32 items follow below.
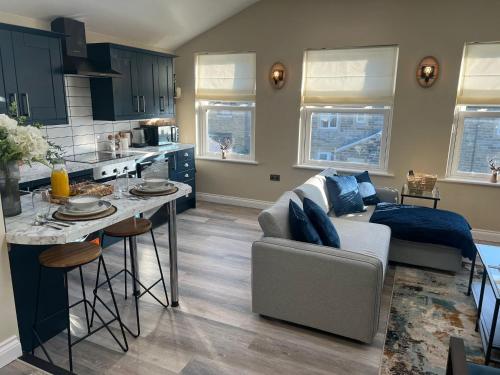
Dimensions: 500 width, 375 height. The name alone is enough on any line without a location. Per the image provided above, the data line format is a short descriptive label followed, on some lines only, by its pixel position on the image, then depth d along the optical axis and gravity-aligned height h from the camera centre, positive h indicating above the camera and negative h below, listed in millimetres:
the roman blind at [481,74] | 4113 +480
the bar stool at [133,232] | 2594 -823
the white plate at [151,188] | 2484 -505
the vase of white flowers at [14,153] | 1834 -214
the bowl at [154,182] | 2543 -473
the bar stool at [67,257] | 2020 -800
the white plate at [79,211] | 1985 -531
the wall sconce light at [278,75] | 4992 +512
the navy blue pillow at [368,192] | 4176 -837
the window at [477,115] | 4141 +35
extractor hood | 3789 +623
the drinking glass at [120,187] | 2441 -518
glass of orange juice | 2215 -424
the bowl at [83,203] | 2014 -489
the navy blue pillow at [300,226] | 2645 -784
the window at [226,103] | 5316 +143
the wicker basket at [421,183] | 4164 -718
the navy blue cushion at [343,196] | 3854 -818
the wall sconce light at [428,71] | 4246 +513
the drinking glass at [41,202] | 2059 -546
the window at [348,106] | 4586 +118
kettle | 4984 -335
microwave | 5109 -301
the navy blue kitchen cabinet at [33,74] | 3211 +315
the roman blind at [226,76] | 5273 +522
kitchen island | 1808 -835
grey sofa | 2422 -1096
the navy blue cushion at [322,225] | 2744 -798
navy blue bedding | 3355 -989
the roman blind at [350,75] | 4535 +495
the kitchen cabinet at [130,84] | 4227 +329
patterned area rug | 2377 -1490
